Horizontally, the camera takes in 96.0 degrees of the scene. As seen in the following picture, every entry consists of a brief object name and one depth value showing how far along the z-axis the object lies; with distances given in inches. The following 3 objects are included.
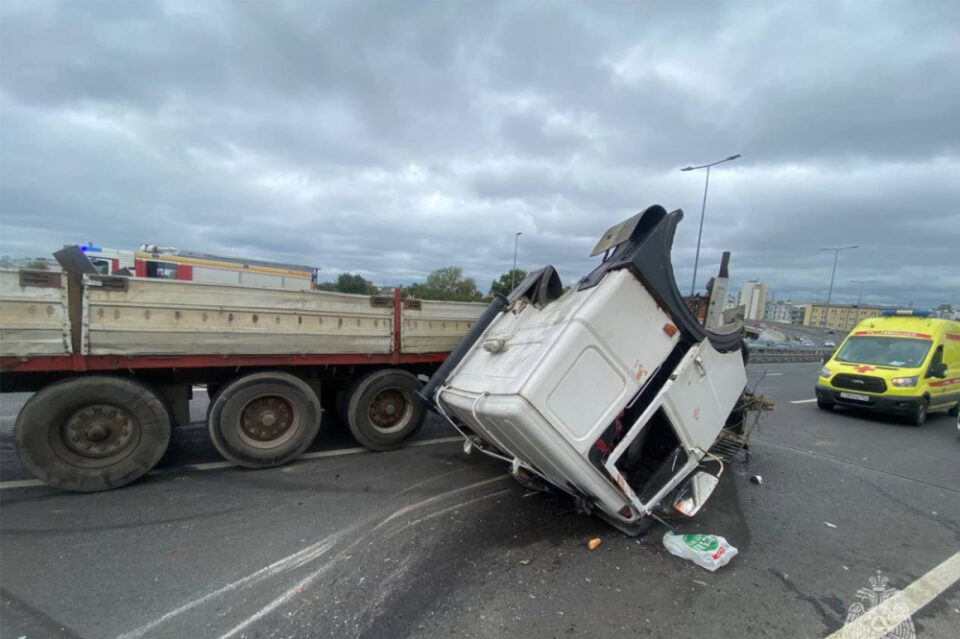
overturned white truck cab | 112.9
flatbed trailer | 146.9
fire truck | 503.2
